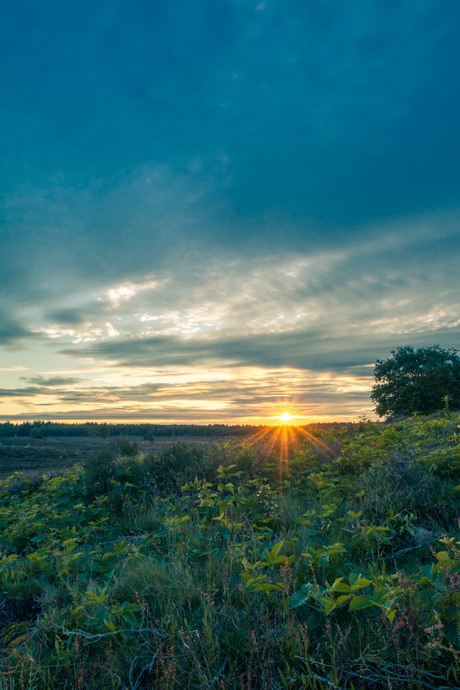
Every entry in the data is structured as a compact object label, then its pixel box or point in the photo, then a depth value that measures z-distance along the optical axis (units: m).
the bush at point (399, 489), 4.54
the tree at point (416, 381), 26.03
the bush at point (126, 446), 12.26
